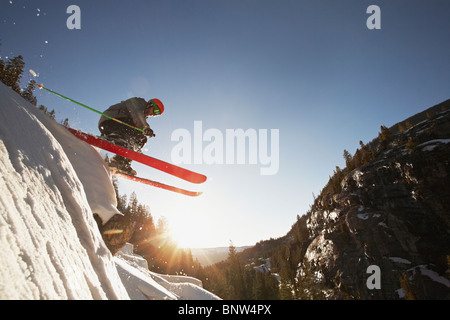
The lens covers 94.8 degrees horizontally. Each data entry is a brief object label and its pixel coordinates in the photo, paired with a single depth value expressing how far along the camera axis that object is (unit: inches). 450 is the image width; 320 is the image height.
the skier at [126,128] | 241.1
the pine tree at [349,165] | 2266.7
